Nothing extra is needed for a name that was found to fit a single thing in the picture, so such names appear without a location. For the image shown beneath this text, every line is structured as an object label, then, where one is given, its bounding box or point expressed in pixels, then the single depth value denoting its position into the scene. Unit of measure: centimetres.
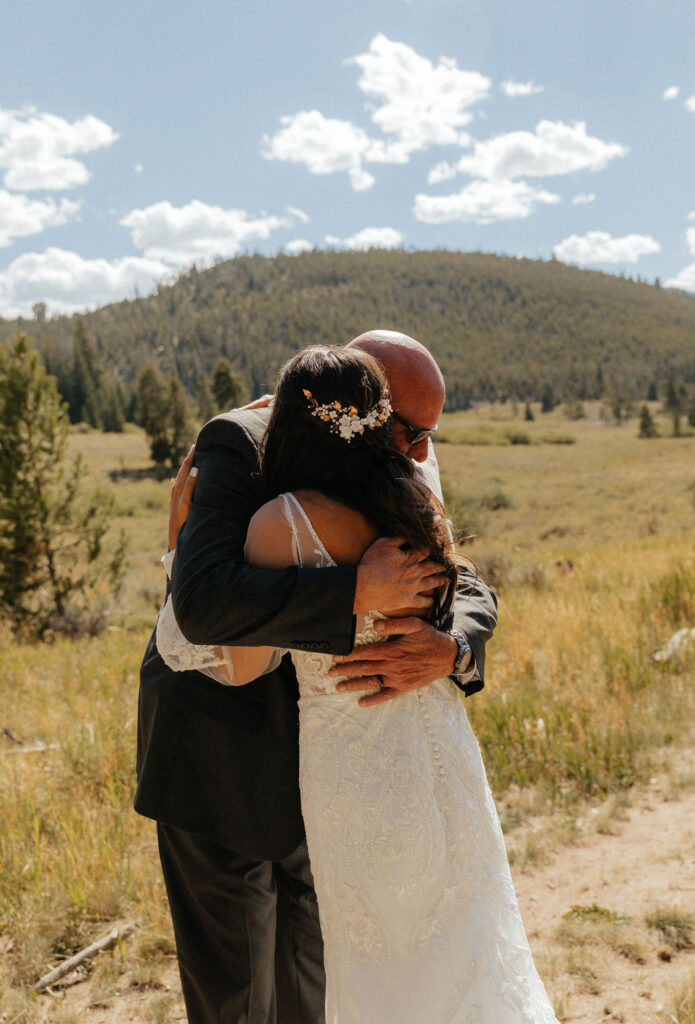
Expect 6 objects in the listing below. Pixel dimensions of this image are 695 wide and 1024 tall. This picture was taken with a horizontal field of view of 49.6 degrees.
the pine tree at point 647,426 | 6222
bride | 157
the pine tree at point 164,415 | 4906
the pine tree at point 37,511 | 1091
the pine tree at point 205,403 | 5799
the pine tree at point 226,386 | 5159
